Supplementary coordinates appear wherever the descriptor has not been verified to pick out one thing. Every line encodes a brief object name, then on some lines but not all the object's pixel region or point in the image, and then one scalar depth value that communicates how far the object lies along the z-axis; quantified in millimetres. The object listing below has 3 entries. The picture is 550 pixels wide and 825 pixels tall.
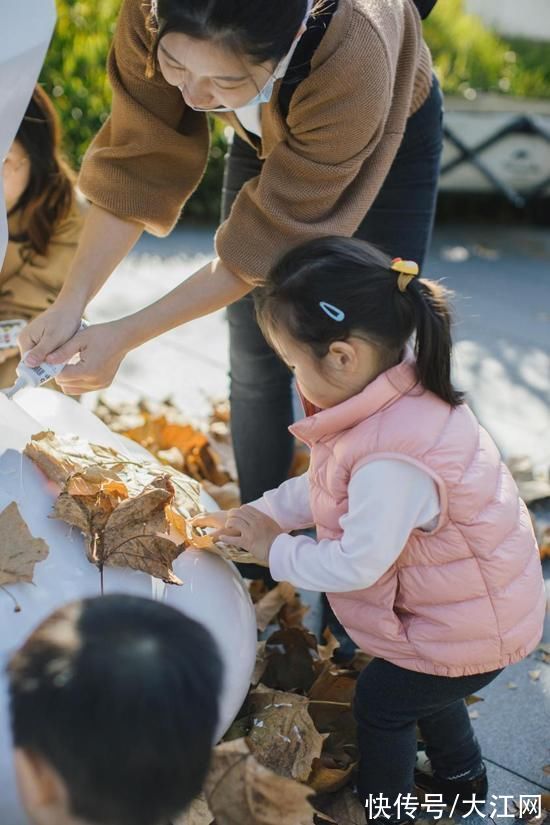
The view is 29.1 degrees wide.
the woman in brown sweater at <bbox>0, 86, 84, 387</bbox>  3061
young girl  1762
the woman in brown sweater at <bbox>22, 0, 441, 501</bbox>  1775
